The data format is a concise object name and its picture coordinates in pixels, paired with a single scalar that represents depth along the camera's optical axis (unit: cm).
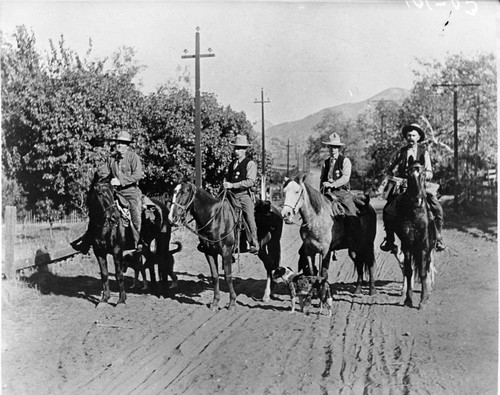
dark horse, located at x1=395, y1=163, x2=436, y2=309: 766
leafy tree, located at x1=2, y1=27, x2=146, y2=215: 1000
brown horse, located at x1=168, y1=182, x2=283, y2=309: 793
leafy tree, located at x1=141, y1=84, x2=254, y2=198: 1591
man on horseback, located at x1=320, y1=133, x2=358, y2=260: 857
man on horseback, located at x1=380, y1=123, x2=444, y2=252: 807
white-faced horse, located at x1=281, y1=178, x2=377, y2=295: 759
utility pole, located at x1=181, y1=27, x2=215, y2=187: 1435
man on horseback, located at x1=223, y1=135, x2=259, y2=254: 851
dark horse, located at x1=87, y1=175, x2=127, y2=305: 816
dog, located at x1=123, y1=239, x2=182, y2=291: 940
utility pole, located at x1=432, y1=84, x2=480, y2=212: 1615
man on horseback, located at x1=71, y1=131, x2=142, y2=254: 878
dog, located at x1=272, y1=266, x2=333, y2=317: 782
